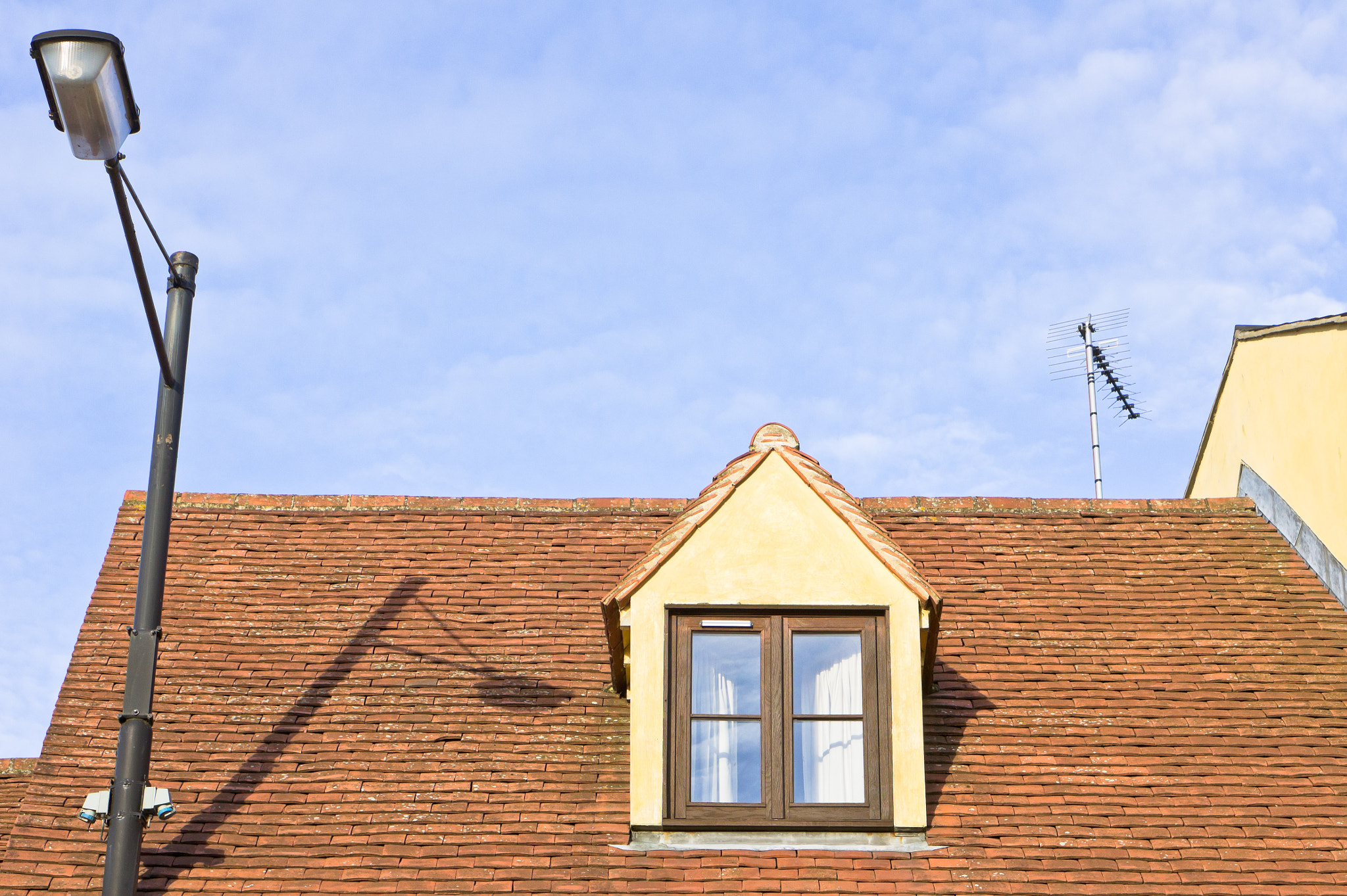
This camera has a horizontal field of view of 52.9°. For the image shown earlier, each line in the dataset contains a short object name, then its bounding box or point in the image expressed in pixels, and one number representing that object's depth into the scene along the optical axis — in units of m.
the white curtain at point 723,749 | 9.87
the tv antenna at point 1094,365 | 20.73
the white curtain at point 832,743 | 9.85
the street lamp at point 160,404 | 6.89
